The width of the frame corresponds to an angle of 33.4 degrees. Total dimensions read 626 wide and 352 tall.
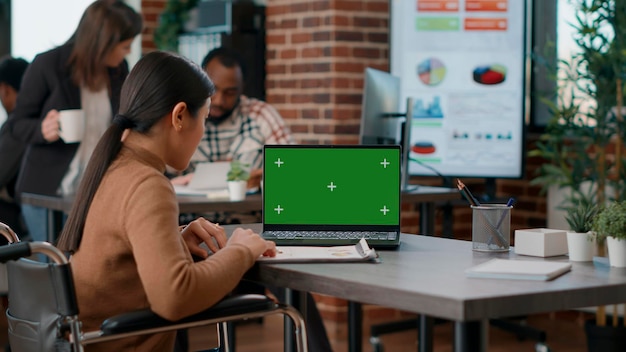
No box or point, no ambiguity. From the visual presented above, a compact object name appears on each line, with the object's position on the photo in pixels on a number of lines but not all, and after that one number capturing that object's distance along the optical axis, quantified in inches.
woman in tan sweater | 81.1
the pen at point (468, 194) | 101.9
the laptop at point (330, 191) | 105.0
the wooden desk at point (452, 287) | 73.9
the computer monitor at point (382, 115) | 164.1
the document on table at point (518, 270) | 81.2
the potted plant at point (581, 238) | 92.7
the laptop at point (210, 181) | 168.1
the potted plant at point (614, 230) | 89.4
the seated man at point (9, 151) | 178.5
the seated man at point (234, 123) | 181.3
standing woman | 165.5
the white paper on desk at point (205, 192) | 163.3
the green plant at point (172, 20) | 238.5
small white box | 95.2
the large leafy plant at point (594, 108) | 175.2
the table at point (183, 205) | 154.6
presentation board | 195.8
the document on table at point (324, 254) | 90.6
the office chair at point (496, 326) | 181.3
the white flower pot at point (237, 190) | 159.5
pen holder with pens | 99.6
